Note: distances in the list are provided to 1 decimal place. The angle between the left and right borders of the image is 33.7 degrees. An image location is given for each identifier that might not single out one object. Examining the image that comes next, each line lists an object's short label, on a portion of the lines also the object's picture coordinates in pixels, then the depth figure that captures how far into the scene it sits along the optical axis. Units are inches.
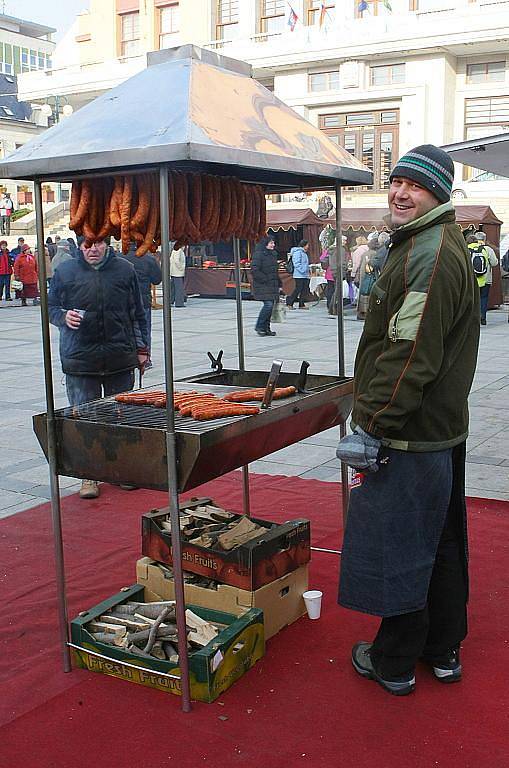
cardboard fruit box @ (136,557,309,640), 153.2
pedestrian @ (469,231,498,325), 620.1
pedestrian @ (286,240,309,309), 818.8
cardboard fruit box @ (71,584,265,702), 134.2
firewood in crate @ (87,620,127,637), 148.1
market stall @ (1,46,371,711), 127.8
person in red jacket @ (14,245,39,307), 866.8
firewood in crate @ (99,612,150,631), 150.1
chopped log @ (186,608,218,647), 143.5
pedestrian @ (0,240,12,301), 901.2
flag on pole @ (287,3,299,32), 1489.9
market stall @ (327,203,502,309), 784.3
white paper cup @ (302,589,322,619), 162.1
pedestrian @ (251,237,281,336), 610.9
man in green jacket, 119.9
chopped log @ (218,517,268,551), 160.2
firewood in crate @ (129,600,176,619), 154.9
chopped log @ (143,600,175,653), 143.5
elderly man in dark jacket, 233.0
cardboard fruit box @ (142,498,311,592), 152.2
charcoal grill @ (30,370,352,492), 134.0
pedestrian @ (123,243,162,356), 427.2
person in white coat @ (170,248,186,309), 800.9
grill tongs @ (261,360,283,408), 158.4
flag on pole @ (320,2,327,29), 1473.9
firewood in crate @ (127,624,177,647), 146.1
